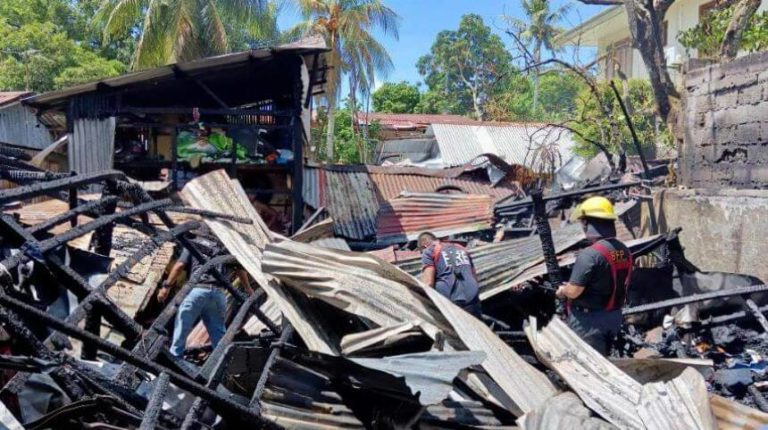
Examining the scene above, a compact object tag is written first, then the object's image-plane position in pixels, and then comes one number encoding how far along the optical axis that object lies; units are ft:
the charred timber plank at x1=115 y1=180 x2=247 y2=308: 14.52
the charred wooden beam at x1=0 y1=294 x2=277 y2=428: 7.11
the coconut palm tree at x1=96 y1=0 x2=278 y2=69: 58.75
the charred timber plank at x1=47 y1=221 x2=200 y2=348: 10.59
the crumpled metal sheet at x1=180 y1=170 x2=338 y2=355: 11.44
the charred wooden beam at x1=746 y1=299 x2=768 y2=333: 17.03
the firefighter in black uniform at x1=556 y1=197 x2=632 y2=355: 14.53
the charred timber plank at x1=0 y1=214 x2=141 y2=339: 10.75
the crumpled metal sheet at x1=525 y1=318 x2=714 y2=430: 9.18
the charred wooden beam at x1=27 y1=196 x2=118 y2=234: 12.01
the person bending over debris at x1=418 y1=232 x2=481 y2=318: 17.11
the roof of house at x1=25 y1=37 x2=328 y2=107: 30.96
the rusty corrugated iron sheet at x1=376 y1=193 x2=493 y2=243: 34.12
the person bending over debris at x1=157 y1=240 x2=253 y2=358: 15.88
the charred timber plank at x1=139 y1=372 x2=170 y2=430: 7.70
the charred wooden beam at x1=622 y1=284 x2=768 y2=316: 17.56
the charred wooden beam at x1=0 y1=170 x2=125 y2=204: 10.54
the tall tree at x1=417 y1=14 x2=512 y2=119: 132.98
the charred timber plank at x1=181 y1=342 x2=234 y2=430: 8.71
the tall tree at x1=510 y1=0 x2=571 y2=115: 96.58
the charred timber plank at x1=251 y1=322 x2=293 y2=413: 9.89
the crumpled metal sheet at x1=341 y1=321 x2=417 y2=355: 10.51
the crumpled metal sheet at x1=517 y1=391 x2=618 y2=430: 9.27
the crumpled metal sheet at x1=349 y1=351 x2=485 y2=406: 9.22
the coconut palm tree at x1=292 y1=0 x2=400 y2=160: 75.51
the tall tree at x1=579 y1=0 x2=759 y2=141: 32.35
